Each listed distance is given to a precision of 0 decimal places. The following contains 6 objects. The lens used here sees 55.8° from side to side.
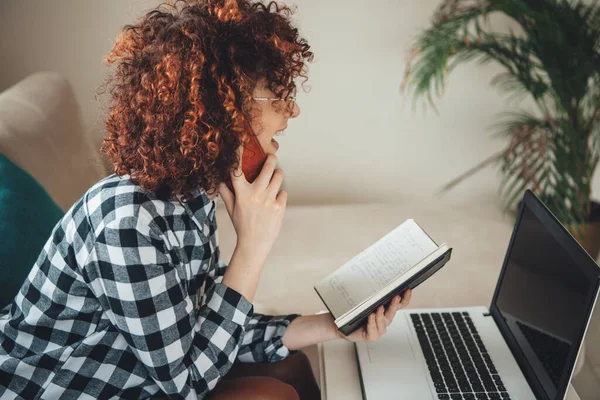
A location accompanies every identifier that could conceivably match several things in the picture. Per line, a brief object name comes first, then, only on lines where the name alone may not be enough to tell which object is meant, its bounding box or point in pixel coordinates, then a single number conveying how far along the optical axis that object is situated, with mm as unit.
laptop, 795
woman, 831
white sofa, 1318
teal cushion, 1032
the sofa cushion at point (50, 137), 1284
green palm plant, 1648
